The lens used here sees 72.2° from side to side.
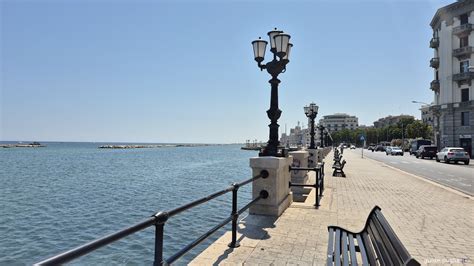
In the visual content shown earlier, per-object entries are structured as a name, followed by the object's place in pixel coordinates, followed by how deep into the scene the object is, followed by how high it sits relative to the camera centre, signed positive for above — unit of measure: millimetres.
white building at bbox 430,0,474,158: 46031 +11013
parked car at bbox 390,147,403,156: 54438 -629
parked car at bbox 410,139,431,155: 53122 +808
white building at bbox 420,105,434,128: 127038 +13391
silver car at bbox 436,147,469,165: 32031 -685
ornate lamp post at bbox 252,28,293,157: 7722 +1984
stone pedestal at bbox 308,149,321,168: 18922 -695
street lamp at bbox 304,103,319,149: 21873 +2321
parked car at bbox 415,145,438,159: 41688 -401
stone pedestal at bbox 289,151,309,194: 12668 -811
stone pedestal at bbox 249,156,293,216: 6820 -870
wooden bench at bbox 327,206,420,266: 2627 -1095
